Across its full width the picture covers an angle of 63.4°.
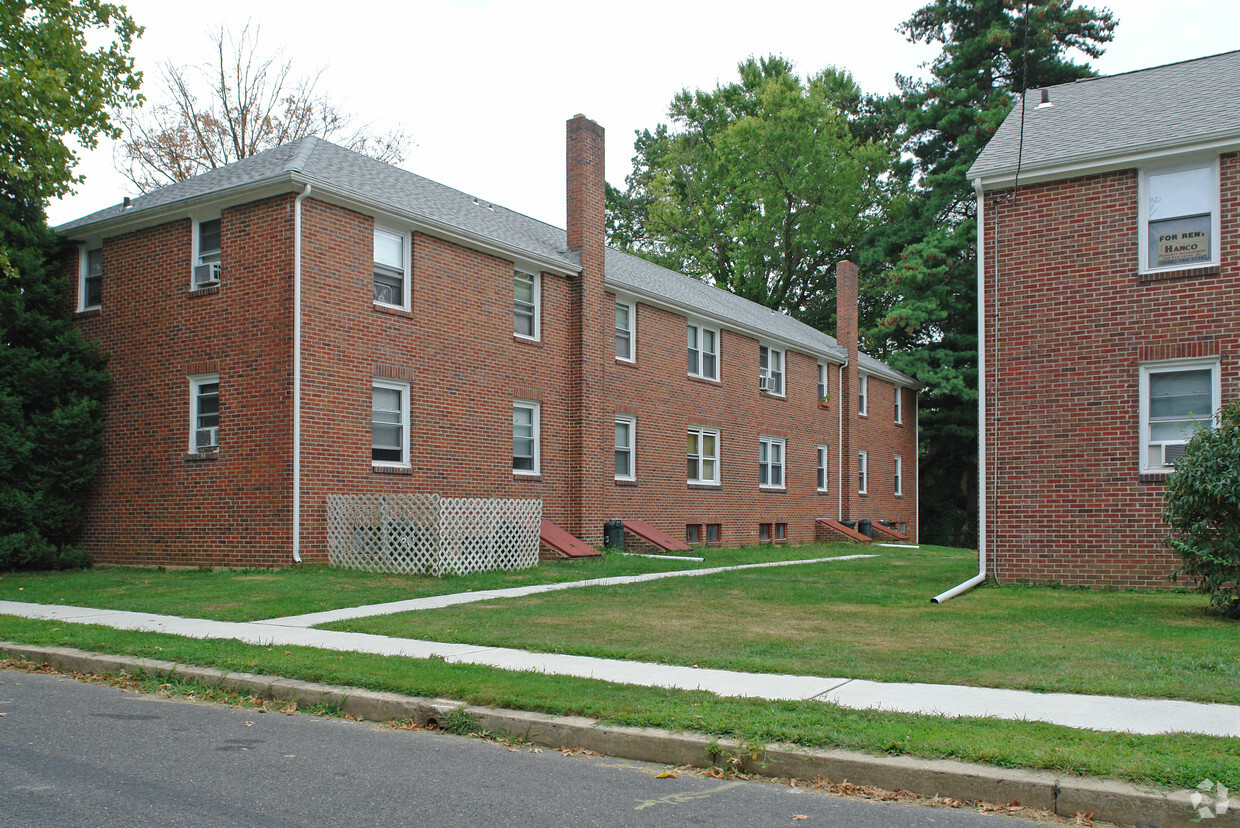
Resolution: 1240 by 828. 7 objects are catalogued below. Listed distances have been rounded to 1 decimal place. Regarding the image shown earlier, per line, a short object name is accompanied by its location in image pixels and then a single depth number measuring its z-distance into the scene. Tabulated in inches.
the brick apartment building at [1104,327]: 593.0
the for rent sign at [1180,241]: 600.1
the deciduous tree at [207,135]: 1323.8
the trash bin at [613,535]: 898.1
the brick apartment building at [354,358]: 659.4
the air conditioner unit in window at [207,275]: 693.3
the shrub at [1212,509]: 450.3
